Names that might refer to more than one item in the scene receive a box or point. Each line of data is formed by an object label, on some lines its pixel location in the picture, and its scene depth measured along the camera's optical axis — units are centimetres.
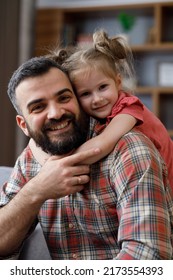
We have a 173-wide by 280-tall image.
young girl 159
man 128
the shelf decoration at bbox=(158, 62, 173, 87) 486
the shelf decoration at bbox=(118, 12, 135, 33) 487
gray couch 174
